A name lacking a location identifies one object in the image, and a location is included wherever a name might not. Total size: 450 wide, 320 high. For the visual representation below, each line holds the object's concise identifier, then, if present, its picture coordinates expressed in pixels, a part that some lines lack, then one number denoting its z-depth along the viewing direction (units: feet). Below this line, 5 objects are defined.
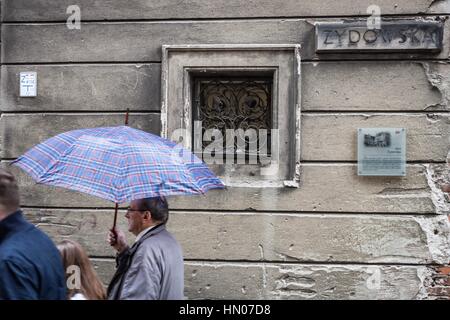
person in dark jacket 8.77
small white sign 19.20
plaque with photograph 18.02
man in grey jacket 10.77
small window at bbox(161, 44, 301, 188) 18.44
